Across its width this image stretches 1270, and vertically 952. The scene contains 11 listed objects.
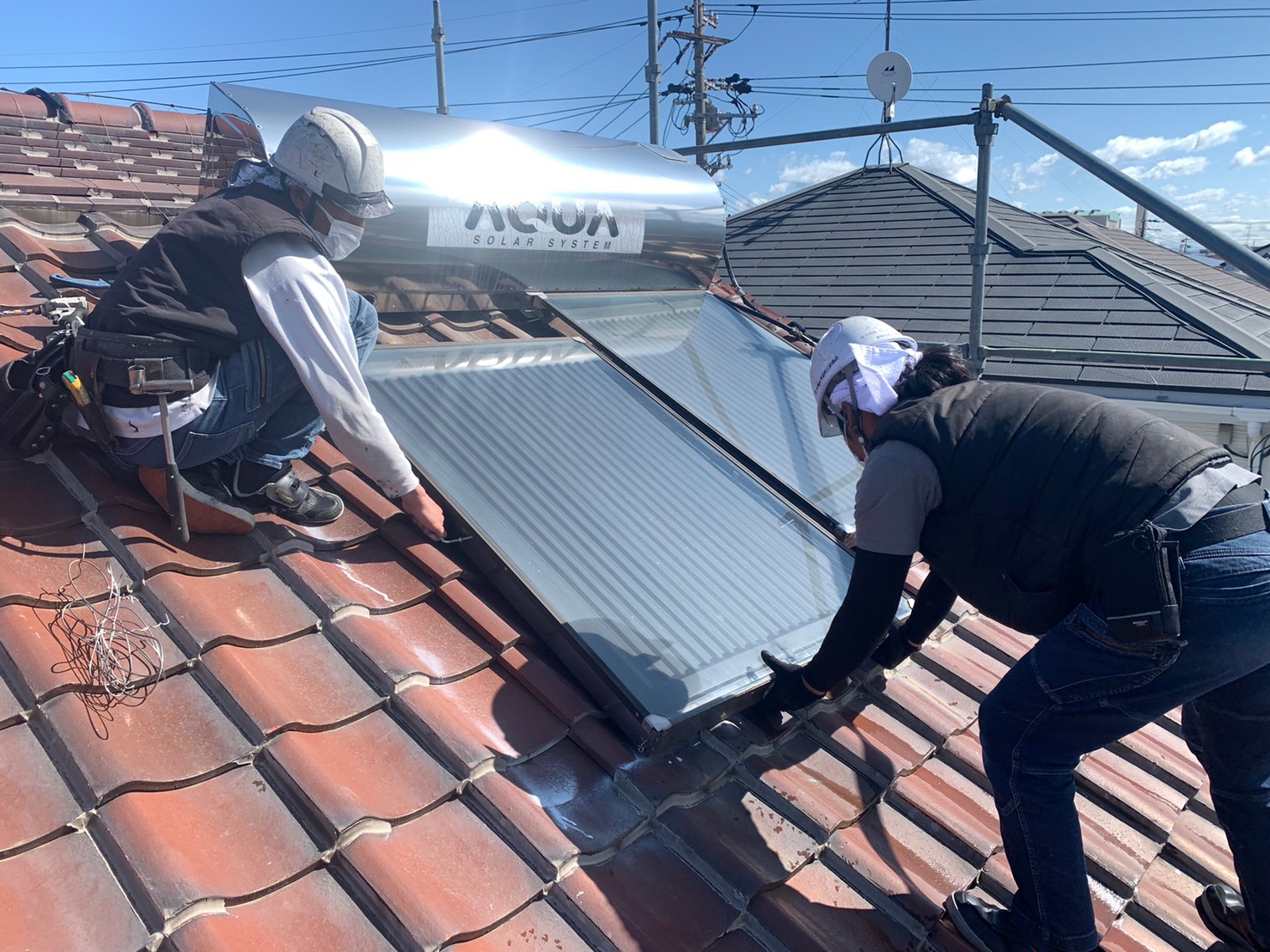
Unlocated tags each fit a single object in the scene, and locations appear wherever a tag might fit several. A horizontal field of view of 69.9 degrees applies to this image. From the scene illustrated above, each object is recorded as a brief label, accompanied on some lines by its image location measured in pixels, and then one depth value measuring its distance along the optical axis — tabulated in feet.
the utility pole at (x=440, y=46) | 59.26
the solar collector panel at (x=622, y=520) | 7.44
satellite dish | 32.53
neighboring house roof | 25.12
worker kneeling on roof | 7.13
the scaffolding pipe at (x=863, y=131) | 17.28
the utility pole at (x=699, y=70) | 79.46
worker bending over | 6.03
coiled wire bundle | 5.79
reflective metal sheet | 10.64
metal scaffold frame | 9.32
